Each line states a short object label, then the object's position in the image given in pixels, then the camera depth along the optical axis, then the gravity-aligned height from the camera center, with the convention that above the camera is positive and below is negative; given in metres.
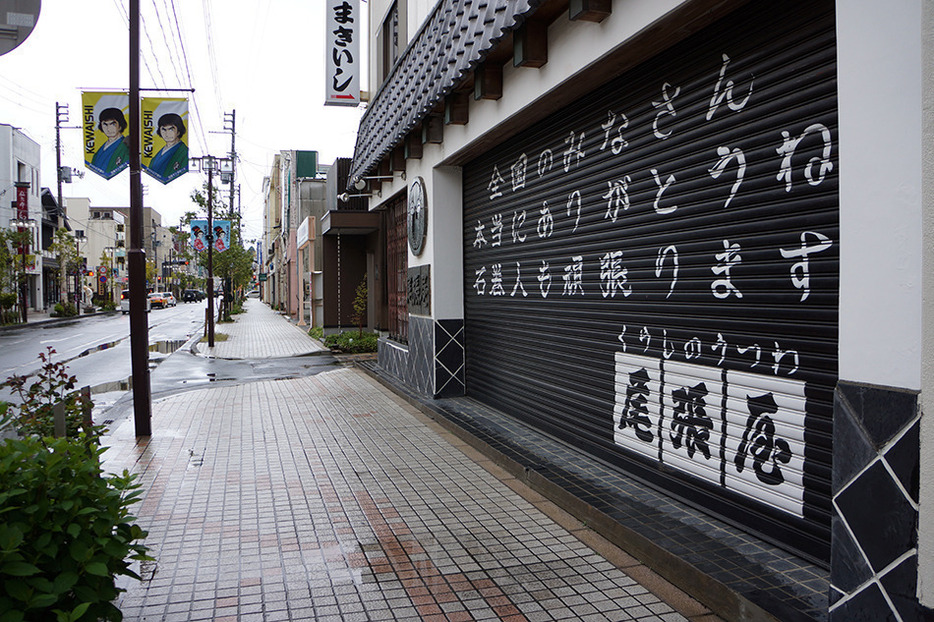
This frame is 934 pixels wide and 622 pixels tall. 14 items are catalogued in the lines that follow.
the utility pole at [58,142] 44.51 +10.90
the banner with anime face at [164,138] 11.19 +2.76
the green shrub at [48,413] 5.72 -1.07
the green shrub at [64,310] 41.94 -0.72
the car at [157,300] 62.06 -0.25
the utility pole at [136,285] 8.40 +0.16
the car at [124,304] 47.20 -0.45
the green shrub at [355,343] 19.02 -1.40
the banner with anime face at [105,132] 10.60 +2.73
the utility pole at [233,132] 46.00 +11.51
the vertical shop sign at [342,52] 15.26 +5.66
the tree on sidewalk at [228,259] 35.25 +2.28
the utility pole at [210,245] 22.16 +1.99
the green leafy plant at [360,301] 20.08 -0.19
